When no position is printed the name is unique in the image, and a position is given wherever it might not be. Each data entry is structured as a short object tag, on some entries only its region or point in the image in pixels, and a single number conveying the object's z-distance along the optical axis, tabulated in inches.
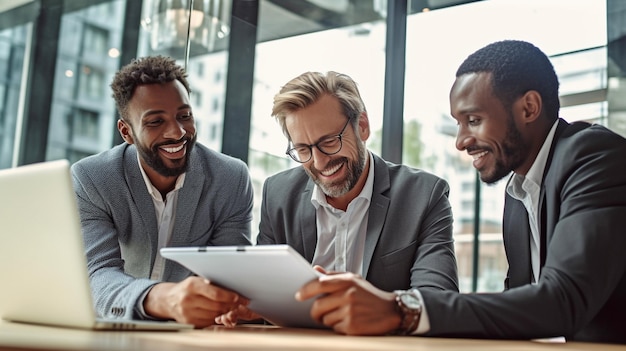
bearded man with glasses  86.9
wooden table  39.6
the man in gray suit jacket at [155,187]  94.8
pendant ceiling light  146.3
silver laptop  50.5
